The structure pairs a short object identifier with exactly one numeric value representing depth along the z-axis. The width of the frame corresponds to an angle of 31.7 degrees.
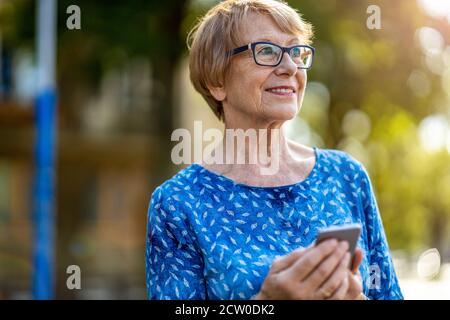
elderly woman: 2.15
